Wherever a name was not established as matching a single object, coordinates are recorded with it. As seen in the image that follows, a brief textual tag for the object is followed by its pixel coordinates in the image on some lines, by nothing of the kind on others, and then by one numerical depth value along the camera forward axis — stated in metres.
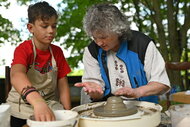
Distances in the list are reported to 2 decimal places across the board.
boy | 2.09
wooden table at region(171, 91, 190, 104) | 3.37
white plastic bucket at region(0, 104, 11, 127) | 1.21
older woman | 2.15
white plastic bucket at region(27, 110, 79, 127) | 1.04
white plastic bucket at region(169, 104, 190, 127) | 1.34
